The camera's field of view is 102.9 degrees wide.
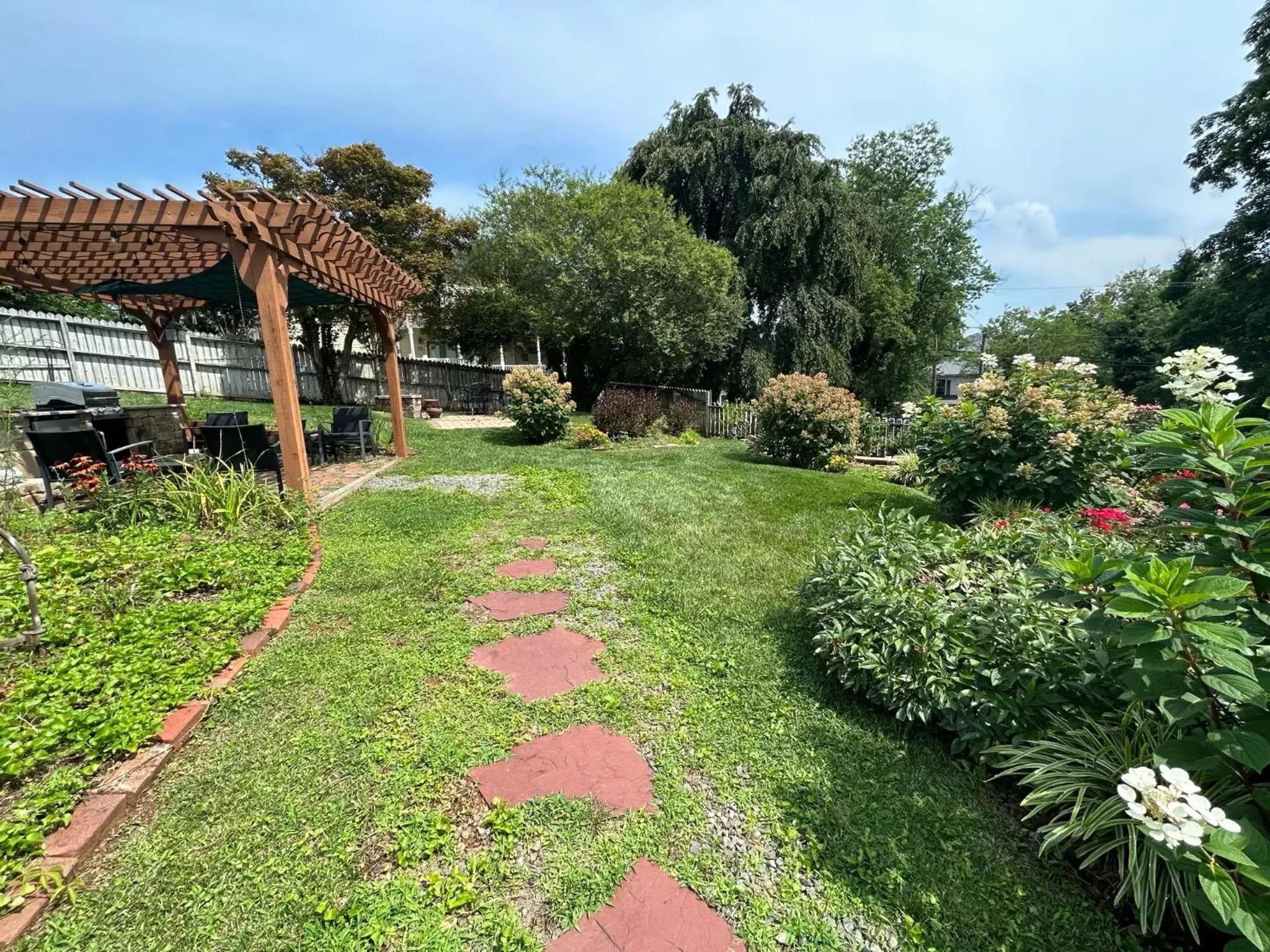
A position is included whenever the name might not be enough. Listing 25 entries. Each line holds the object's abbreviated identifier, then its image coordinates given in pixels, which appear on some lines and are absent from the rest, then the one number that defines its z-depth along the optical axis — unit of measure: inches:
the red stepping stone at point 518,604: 118.1
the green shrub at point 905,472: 292.7
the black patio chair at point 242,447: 197.5
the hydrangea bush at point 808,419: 319.6
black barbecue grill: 189.6
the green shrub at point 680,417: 454.9
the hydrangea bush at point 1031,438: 161.0
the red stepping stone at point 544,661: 92.8
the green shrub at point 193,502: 150.3
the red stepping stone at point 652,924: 51.3
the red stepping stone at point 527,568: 139.9
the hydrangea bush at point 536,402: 360.5
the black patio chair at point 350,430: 287.1
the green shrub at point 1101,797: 51.8
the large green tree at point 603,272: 507.2
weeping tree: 599.2
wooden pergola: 155.3
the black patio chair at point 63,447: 163.2
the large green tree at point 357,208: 530.9
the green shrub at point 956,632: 72.6
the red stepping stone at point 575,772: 69.2
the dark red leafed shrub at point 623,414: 402.9
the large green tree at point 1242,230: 593.9
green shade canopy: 264.2
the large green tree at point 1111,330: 937.4
